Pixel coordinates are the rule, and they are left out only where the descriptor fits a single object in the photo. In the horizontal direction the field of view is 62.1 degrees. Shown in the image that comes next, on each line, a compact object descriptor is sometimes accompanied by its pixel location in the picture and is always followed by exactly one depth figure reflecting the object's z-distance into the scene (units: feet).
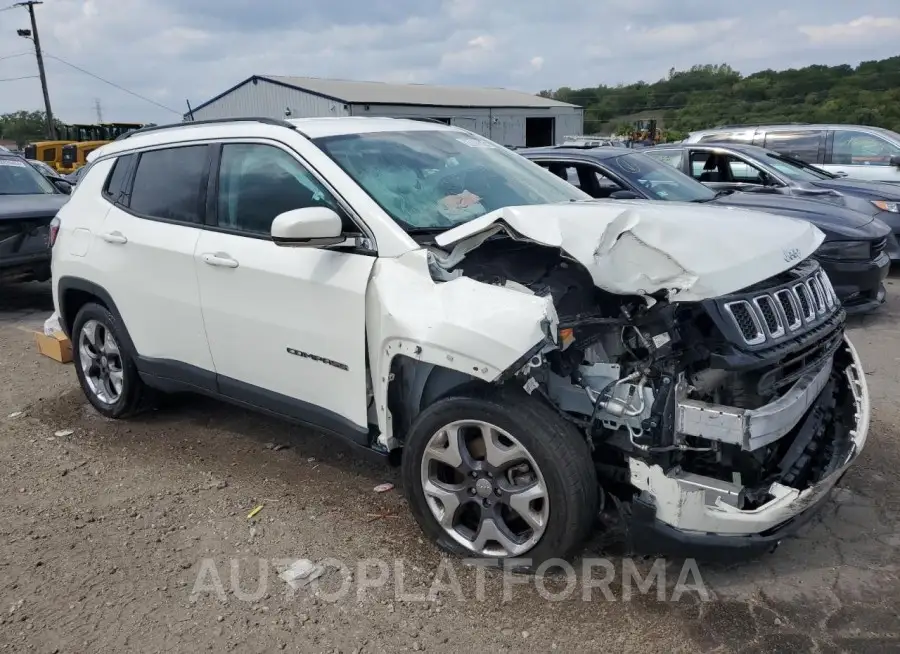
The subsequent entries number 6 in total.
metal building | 104.99
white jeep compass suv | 8.87
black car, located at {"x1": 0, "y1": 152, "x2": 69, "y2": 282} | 26.89
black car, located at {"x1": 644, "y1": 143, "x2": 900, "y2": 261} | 26.16
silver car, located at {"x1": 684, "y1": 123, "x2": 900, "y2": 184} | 33.50
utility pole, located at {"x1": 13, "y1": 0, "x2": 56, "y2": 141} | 119.24
